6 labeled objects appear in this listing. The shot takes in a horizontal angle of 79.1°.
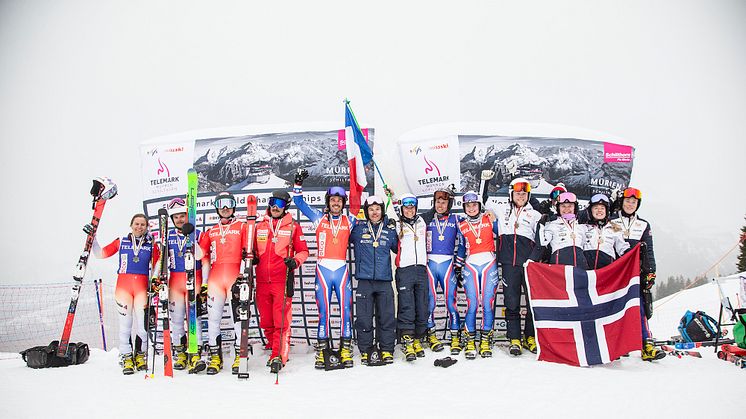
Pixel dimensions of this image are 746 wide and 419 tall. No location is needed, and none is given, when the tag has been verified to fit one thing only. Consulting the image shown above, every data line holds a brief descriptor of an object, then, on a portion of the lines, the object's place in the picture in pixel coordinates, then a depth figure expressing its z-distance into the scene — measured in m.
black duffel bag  6.21
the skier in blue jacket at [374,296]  5.75
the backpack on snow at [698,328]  6.26
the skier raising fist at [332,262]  5.75
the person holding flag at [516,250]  5.98
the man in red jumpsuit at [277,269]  5.68
